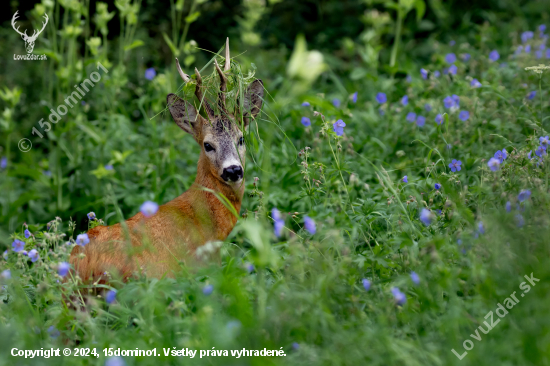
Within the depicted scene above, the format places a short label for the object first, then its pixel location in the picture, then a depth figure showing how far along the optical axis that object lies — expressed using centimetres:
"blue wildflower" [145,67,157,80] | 1146
